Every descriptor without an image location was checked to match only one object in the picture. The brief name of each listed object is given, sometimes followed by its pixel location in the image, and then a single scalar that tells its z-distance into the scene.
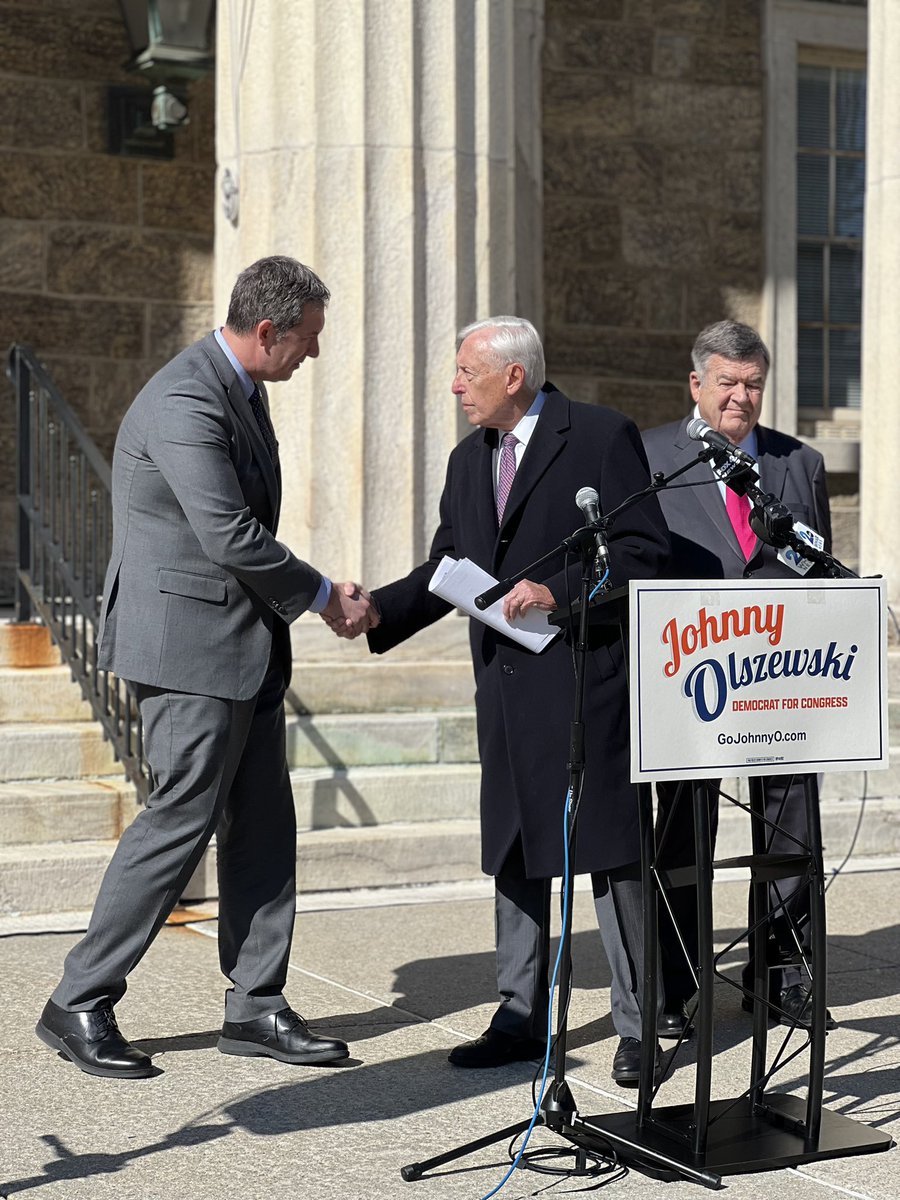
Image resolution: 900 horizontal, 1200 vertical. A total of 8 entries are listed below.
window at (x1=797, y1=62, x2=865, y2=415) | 11.43
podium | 3.80
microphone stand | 3.81
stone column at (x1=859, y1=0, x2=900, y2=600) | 9.18
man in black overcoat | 4.64
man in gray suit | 4.58
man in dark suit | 5.23
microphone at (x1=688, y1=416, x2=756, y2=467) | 3.95
